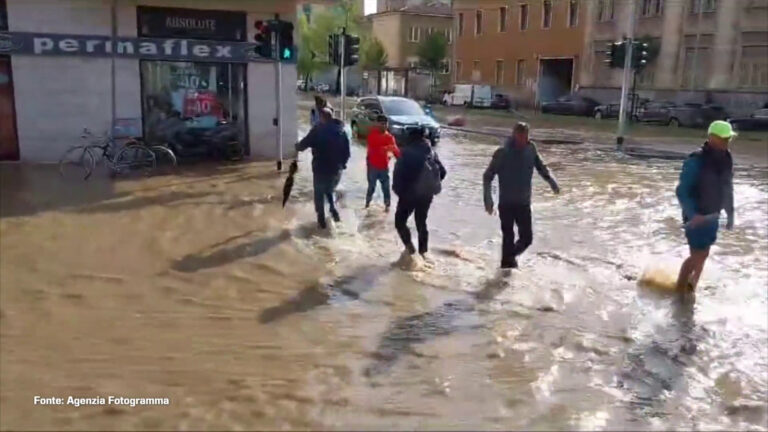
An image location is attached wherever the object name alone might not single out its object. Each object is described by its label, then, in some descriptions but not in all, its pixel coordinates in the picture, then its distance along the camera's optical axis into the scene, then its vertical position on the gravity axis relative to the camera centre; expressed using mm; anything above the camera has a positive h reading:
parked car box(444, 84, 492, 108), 51406 -677
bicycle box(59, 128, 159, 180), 14547 -1603
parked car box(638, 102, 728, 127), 35188 -1102
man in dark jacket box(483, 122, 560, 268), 7965 -991
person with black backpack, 8305 -1019
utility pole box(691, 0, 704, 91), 39978 +2162
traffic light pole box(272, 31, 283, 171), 14742 -173
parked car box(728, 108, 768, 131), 32688 -1310
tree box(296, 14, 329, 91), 79938 +3145
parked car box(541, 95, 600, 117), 43781 -1052
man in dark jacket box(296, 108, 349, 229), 10031 -927
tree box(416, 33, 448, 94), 66125 +2902
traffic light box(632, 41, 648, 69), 24156 +1149
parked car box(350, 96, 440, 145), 22598 -984
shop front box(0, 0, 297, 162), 15242 +132
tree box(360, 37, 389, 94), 70875 +2599
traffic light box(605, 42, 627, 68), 24297 +1146
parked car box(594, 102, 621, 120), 41406 -1219
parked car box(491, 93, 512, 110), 50594 -1095
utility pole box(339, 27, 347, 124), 19406 +516
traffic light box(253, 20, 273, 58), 14625 +778
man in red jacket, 11562 -1157
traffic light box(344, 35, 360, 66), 19469 +895
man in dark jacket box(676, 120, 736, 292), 6789 -864
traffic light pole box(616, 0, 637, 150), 24078 +482
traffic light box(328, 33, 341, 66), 19766 +881
